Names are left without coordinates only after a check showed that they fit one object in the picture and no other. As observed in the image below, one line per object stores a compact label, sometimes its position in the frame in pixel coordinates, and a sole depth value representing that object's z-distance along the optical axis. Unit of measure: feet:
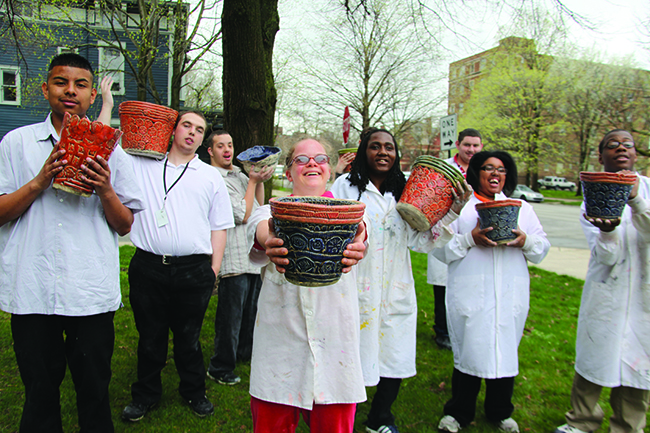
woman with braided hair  8.64
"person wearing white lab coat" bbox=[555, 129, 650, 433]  8.98
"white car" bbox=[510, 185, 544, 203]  90.60
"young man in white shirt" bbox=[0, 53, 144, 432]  7.09
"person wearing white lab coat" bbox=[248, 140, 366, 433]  6.28
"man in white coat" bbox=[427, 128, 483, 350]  15.24
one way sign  22.67
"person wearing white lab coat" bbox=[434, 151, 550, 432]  9.40
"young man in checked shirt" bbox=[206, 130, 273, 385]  11.89
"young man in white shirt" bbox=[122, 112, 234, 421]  9.47
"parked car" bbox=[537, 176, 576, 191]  149.79
